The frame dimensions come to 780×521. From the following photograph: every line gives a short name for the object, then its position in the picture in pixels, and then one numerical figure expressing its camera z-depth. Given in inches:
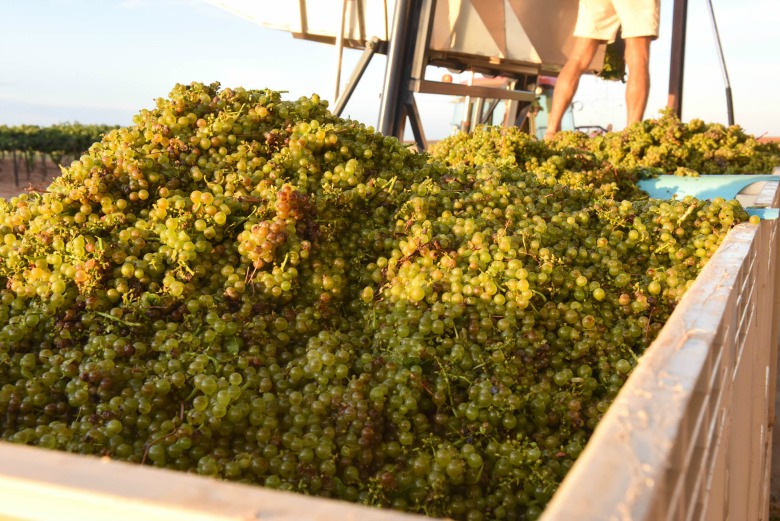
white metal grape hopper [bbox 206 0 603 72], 169.6
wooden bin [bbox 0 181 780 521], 17.2
